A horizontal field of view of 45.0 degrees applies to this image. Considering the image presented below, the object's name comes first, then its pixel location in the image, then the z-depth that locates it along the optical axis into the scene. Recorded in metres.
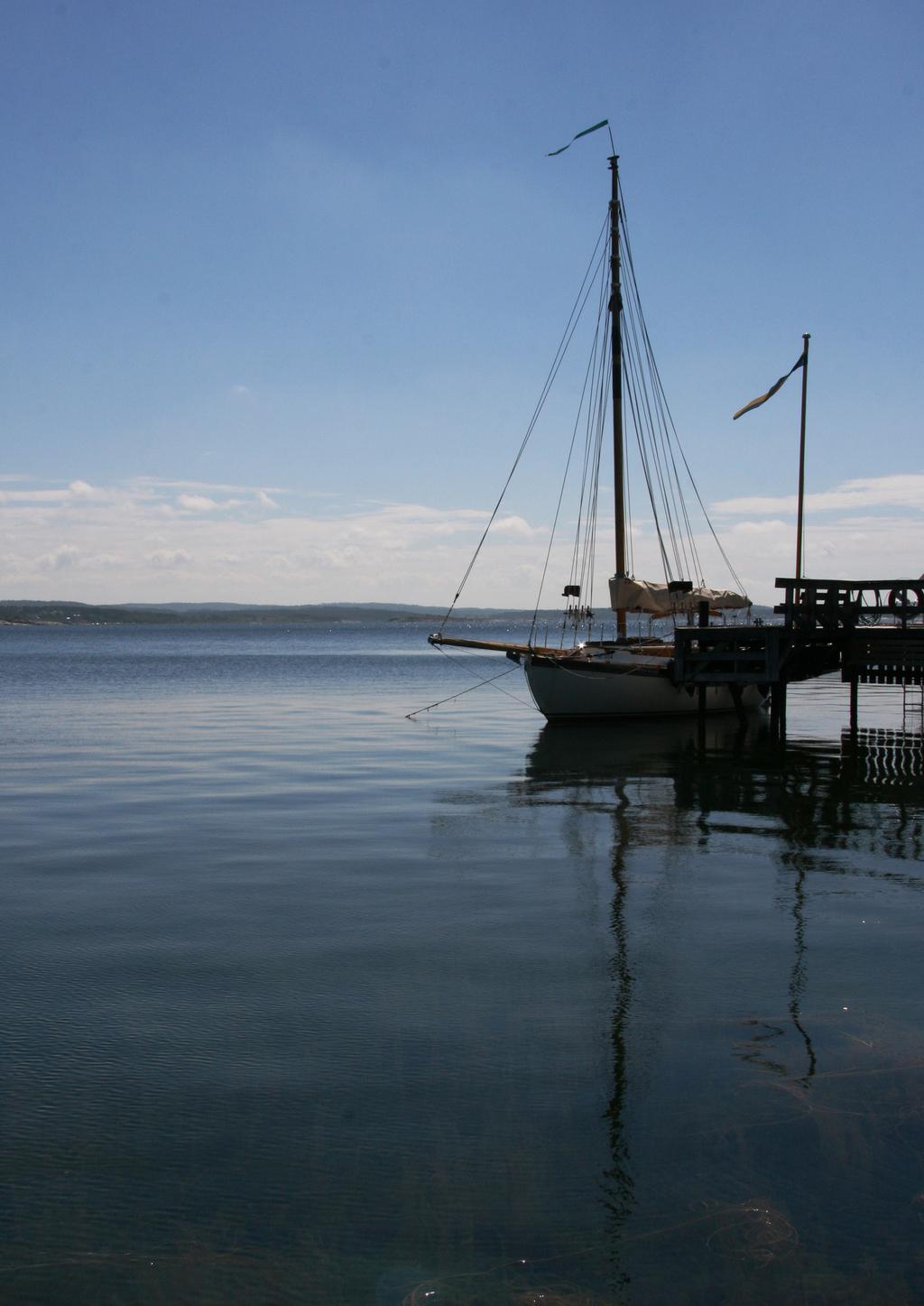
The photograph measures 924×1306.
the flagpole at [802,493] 37.41
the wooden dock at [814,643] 29.83
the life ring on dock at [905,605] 29.83
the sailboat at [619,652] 33.47
